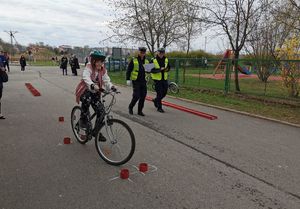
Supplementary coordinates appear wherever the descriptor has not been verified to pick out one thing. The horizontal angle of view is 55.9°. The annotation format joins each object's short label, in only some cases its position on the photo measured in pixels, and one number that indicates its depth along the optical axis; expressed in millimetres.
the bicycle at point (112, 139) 4379
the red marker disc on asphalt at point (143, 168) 4203
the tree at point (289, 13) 10789
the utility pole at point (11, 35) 59969
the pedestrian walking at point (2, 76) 7081
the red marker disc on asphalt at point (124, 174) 3965
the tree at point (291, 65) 10873
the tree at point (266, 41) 11953
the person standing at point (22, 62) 28141
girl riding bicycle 4801
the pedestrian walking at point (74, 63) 23438
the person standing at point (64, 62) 23853
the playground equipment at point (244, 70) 13662
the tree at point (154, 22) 18250
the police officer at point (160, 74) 8516
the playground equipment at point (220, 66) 13338
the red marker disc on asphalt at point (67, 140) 5465
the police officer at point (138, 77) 7859
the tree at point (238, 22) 12838
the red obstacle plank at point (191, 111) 8216
